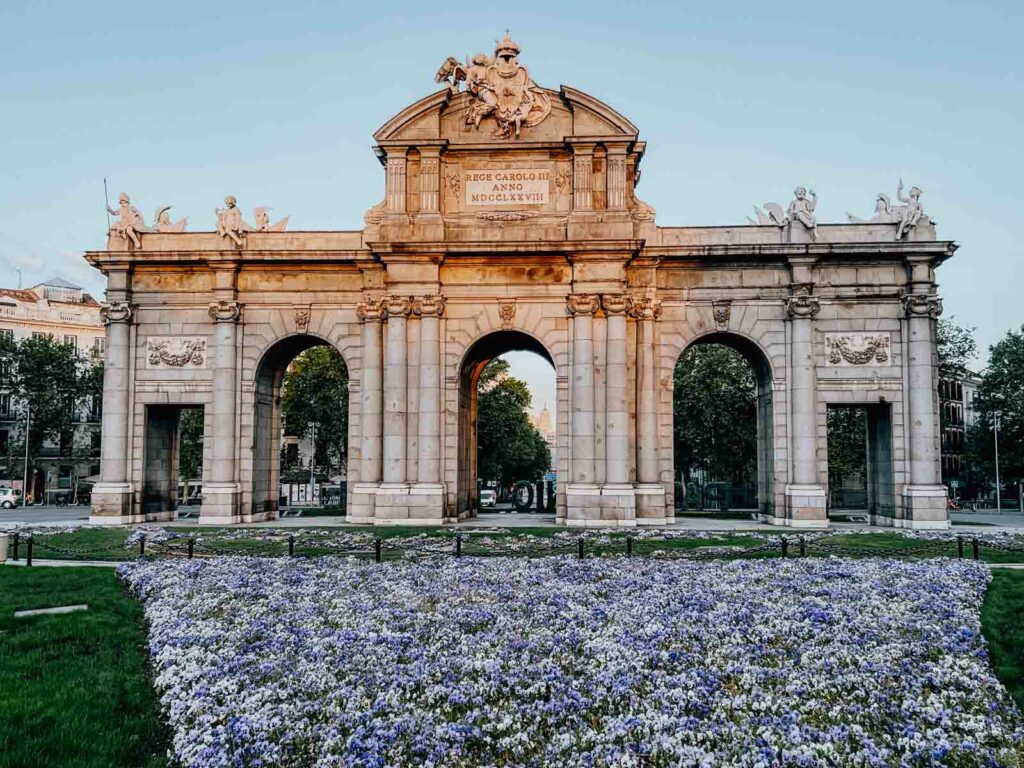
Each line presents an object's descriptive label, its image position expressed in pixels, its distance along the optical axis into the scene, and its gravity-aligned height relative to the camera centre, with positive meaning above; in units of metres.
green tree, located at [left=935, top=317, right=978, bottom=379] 58.25 +6.64
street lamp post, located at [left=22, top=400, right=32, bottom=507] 60.03 +1.34
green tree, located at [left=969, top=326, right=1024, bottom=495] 57.47 +2.52
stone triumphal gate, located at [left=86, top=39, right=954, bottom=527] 31.31 +5.08
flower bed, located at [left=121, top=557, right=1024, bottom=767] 8.27 -2.94
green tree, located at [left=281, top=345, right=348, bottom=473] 59.50 +3.41
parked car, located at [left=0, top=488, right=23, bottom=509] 58.94 -4.09
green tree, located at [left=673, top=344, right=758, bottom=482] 51.69 +2.19
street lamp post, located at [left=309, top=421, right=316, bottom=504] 61.98 -0.55
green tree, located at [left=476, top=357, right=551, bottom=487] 68.06 +1.44
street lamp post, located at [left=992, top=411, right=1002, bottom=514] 56.25 +1.37
